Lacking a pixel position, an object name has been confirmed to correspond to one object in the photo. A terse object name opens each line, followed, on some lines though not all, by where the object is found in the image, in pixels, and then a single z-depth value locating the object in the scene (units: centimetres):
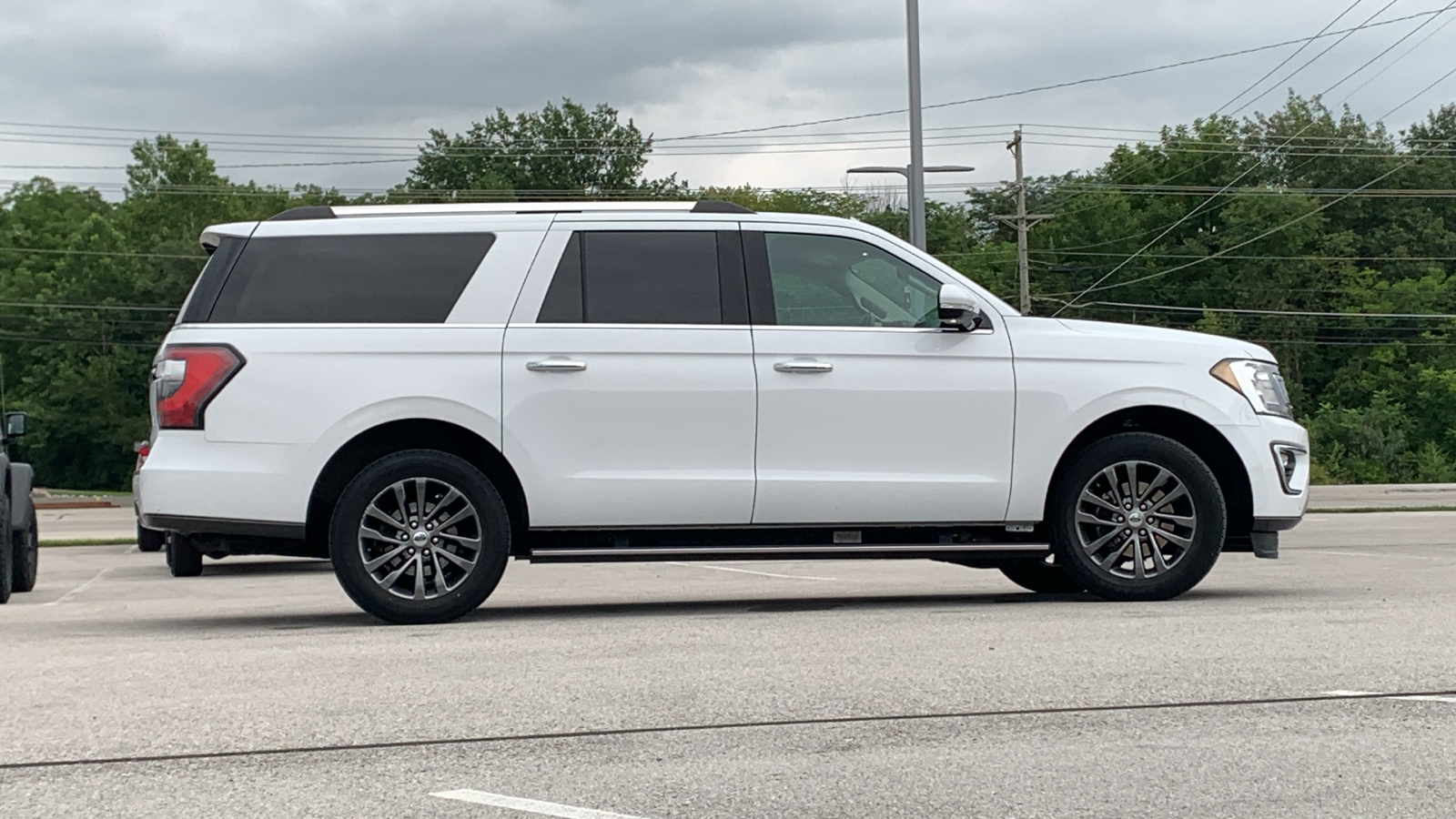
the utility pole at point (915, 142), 2158
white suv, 812
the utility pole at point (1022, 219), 4919
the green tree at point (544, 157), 7906
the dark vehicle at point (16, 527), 1147
